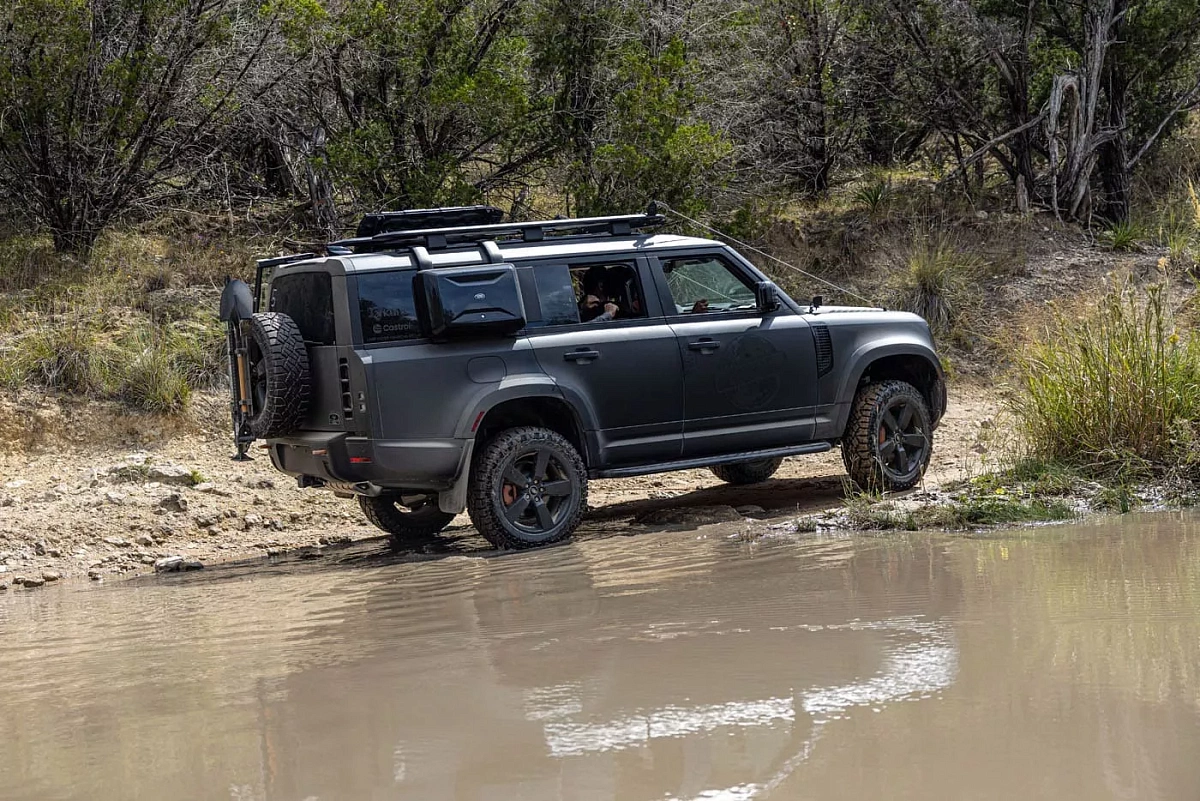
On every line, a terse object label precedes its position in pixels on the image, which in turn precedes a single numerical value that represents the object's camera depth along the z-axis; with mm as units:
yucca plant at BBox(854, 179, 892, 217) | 31219
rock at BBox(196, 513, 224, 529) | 18000
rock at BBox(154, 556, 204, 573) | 16266
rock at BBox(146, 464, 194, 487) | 18812
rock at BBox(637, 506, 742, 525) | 16906
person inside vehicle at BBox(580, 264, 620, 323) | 16875
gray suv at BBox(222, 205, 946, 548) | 15164
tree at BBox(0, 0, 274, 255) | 24234
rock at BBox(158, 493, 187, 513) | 18109
